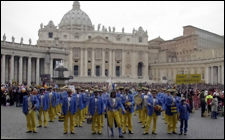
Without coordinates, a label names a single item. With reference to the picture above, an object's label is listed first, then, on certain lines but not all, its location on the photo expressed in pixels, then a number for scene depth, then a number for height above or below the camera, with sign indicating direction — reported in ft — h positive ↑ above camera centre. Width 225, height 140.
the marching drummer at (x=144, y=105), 45.50 -4.77
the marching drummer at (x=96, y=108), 42.14 -4.66
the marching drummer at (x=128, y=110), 43.73 -5.15
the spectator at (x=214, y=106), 63.40 -6.66
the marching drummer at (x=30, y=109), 42.45 -4.76
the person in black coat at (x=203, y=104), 67.77 -6.75
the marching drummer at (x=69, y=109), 43.09 -4.91
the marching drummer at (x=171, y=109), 43.14 -4.96
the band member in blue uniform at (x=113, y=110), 40.60 -4.75
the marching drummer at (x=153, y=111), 42.60 -5.12
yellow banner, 95.86 -1.32
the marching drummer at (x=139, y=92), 47.89 -2.89
